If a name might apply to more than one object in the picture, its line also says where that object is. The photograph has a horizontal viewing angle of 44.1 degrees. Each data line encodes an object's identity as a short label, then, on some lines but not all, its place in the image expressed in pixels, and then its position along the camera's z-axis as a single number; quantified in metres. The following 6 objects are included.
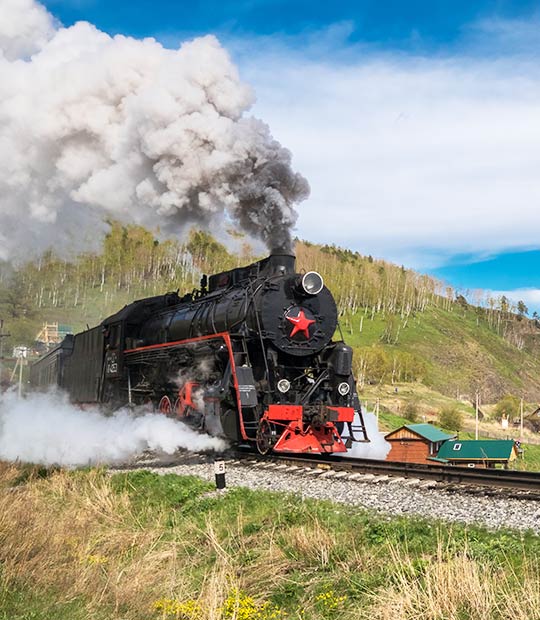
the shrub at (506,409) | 77.11
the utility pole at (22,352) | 39.77
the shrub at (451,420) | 57.31
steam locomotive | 13.61
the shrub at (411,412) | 58.88
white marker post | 10.84
